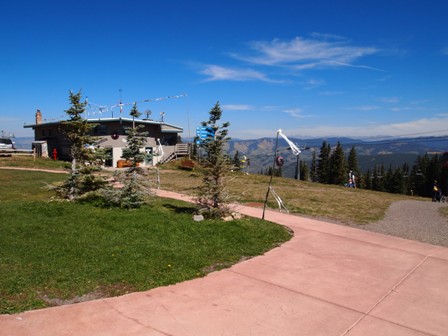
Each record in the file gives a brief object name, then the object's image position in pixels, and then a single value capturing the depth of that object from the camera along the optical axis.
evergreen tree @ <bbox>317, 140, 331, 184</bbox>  86.25
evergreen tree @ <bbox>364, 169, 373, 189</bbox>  103.17
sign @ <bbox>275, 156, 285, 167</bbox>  10.93
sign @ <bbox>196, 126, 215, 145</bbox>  10.63
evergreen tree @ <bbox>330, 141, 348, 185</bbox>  79.69
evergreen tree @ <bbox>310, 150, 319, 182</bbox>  105.06
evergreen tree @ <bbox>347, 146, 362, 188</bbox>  89.40
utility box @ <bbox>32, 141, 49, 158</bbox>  35.70
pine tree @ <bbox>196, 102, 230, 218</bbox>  10.52
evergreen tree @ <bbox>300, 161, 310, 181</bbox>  100.88
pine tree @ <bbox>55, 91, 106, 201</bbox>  11.94
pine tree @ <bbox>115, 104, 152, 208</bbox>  11.07
